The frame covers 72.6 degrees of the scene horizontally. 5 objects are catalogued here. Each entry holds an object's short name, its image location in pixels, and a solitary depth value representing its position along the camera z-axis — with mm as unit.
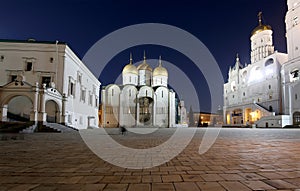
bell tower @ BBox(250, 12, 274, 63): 57219
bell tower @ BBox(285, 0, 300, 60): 41406
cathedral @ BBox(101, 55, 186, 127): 44906
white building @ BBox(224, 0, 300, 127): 39688
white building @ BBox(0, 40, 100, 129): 21547
